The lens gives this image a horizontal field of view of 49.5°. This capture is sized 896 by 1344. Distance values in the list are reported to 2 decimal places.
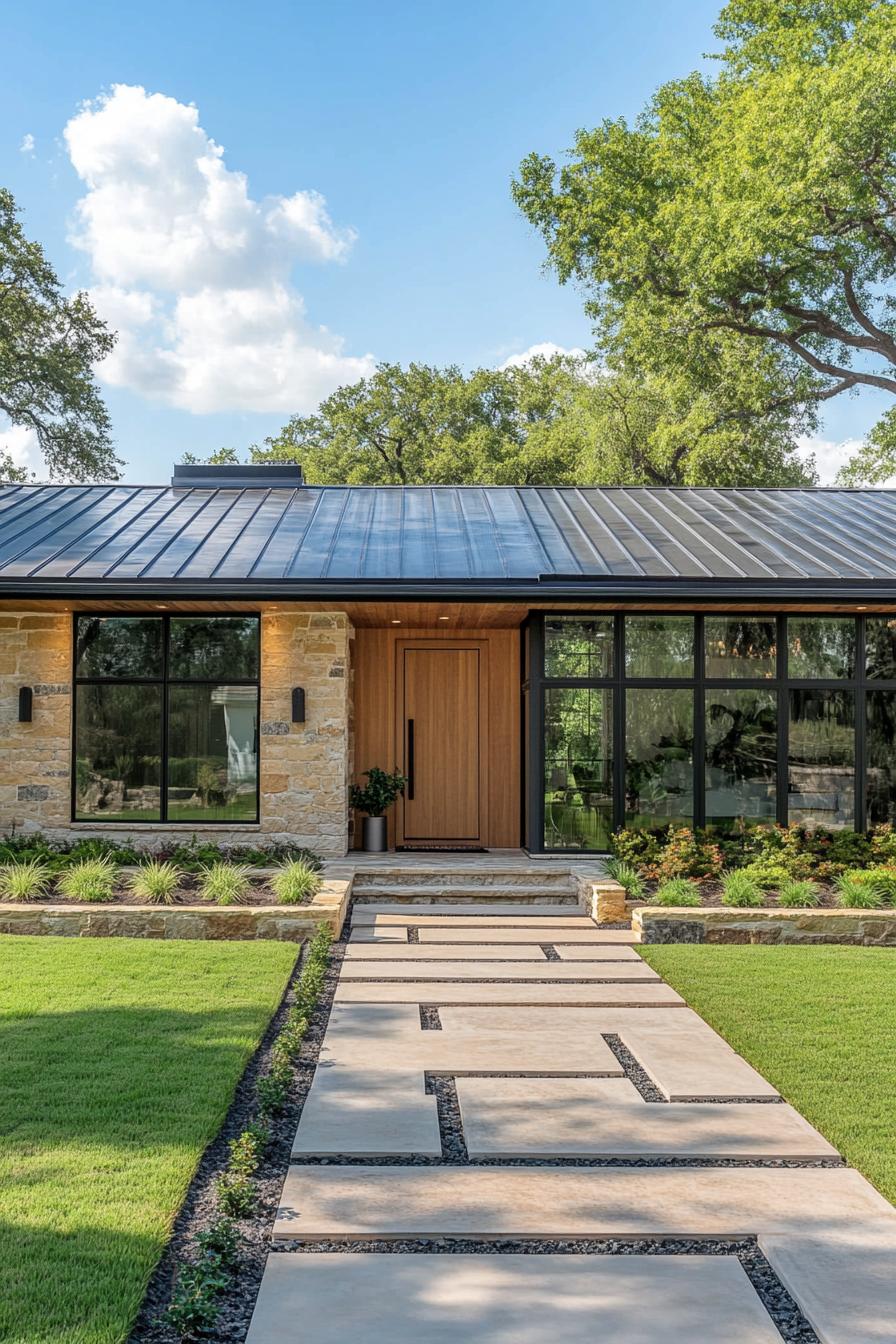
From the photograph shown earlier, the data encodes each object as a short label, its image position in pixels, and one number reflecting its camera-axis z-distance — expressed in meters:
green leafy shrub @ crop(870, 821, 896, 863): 8.56
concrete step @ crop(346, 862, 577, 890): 8.48
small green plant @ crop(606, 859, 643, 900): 7.67
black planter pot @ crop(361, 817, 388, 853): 10.02
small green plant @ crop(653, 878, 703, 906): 7.32
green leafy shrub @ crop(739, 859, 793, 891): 7.86
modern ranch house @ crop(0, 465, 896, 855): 9.00
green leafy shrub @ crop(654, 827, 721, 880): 8.13
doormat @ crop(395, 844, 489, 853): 10.48
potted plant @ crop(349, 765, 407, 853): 10.02
